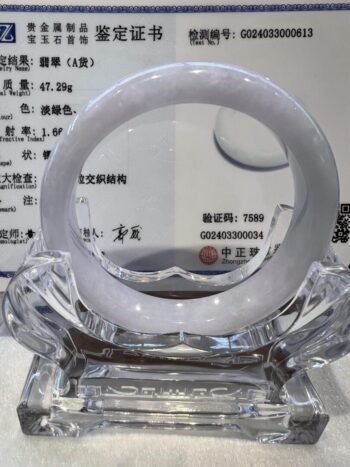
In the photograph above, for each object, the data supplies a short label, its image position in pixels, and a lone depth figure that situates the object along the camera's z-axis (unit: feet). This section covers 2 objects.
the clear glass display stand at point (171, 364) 0.26
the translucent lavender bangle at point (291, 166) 0.24
